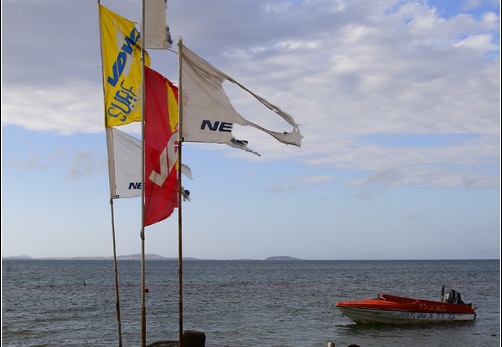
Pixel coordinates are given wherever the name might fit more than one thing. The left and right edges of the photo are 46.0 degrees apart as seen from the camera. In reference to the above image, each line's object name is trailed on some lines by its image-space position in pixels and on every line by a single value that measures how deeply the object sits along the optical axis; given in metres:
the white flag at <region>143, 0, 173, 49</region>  10.62
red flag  10.93
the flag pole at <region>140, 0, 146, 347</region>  10.45
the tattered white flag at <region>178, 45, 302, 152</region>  10.52
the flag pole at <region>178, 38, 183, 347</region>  10.03
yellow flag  11.10
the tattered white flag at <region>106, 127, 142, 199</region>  12.36
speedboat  34.78
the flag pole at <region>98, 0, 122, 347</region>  11.92
